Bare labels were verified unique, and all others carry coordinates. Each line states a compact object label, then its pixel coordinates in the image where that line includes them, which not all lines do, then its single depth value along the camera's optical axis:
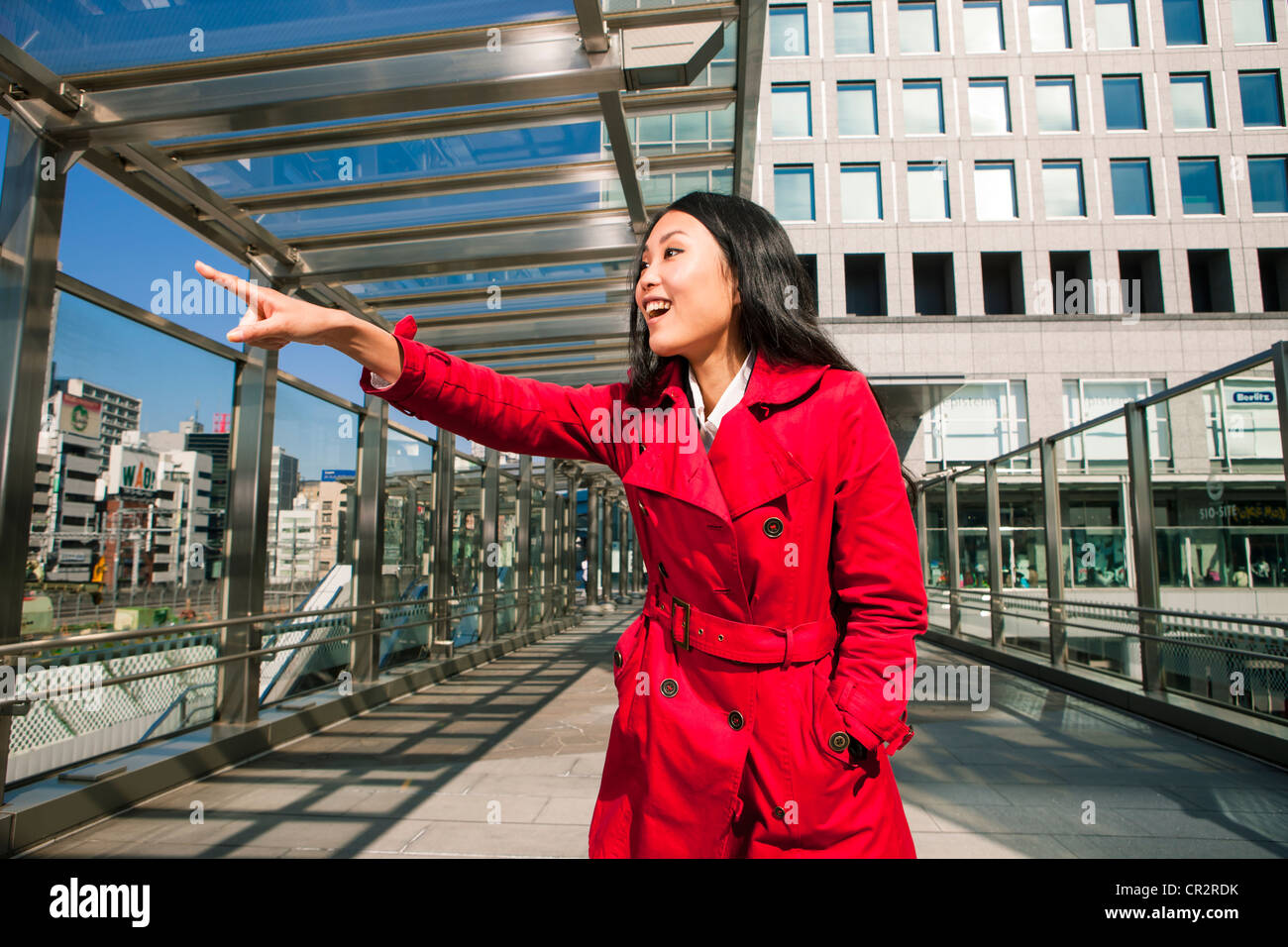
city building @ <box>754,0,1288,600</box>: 23.50
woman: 1.20
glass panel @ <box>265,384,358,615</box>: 6.37
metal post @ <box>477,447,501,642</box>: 11.42
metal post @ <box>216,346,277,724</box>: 5.70
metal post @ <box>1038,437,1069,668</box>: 8.95
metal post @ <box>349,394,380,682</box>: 7.66
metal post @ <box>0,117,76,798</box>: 3.78
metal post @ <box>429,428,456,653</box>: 9.63
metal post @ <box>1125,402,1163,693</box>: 7.03
